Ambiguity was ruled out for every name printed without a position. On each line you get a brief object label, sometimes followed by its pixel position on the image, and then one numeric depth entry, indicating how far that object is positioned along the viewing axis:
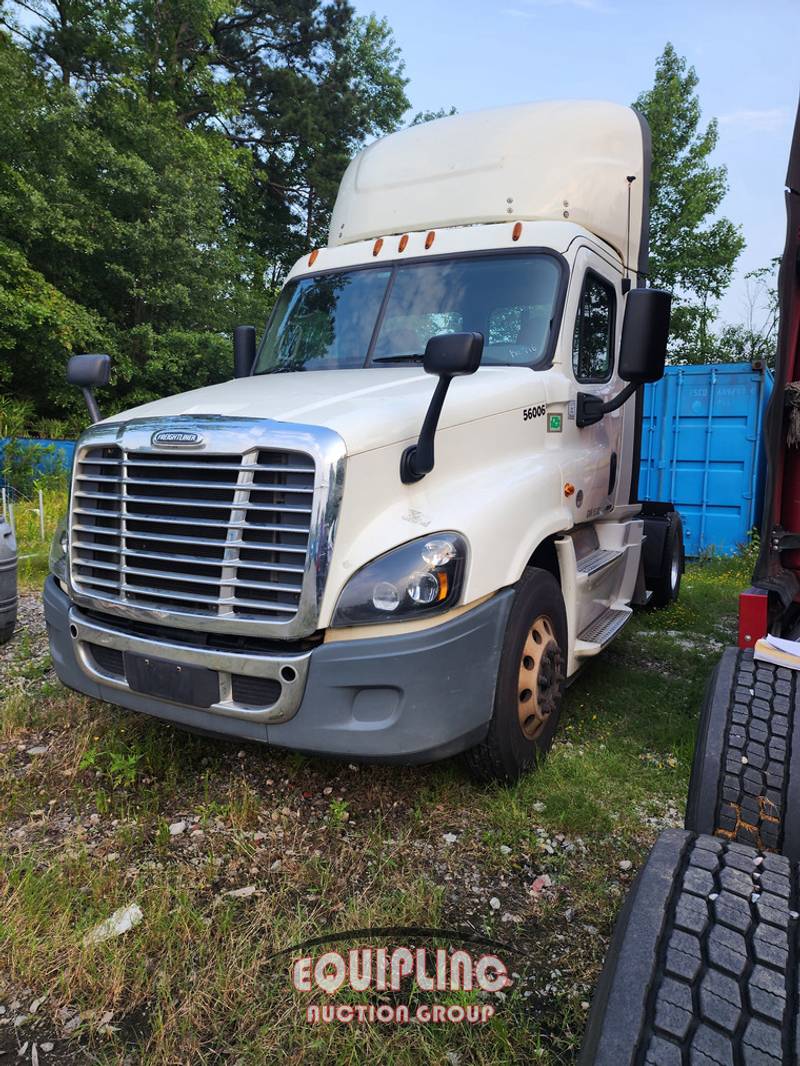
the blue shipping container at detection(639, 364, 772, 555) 9.62
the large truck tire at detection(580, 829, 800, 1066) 1.25
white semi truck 2.61
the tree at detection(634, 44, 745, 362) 25.41
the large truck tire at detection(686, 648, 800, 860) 2.13
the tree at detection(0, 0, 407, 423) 16.38
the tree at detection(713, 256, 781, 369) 22.01
